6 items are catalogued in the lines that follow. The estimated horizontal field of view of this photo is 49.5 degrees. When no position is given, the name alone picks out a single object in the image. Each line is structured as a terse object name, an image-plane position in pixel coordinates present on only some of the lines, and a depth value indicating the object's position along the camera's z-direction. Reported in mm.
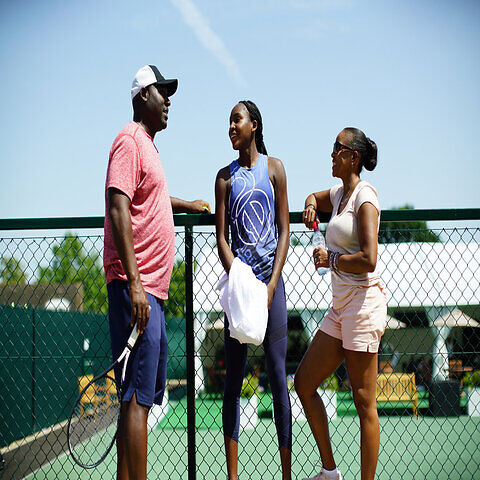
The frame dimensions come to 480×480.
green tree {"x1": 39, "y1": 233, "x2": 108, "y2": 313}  42938
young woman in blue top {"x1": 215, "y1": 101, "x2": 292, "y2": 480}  3096
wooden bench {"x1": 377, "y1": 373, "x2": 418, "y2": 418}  12637
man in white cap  2625
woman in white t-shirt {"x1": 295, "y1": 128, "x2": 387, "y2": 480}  2984
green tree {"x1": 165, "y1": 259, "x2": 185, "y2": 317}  25828
